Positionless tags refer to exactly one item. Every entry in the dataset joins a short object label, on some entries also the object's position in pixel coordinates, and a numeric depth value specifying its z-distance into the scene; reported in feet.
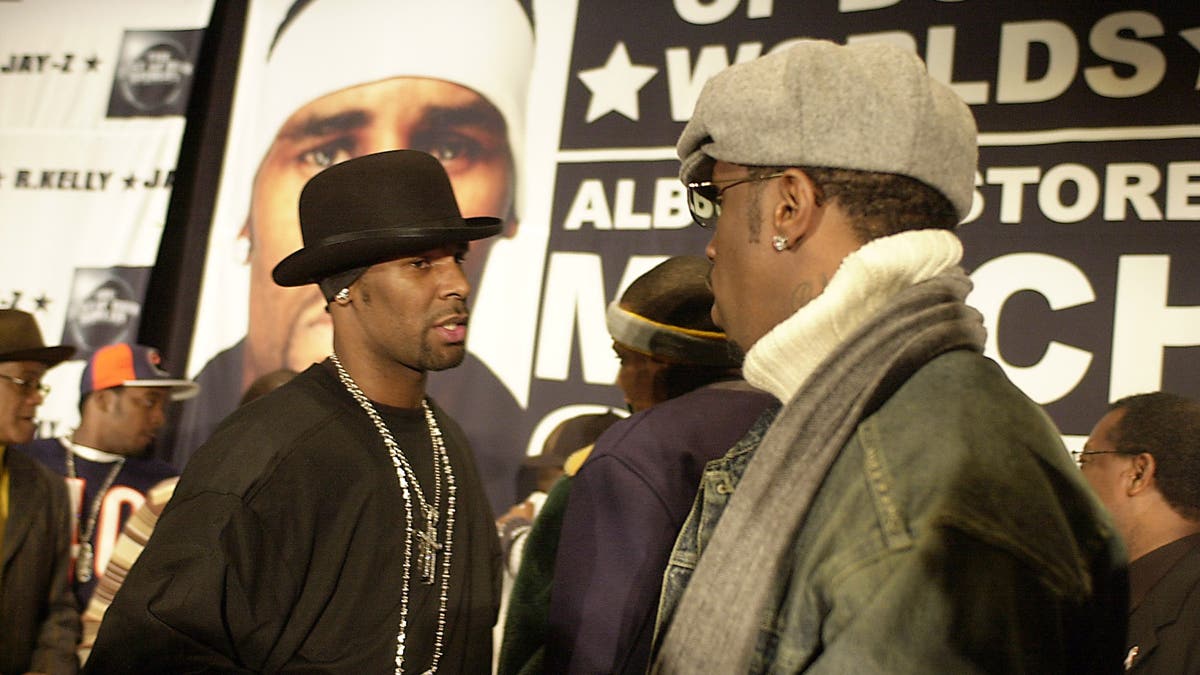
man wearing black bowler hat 5.88
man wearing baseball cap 14.46
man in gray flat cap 3.32
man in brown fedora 11.46
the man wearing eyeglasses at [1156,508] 8.80
